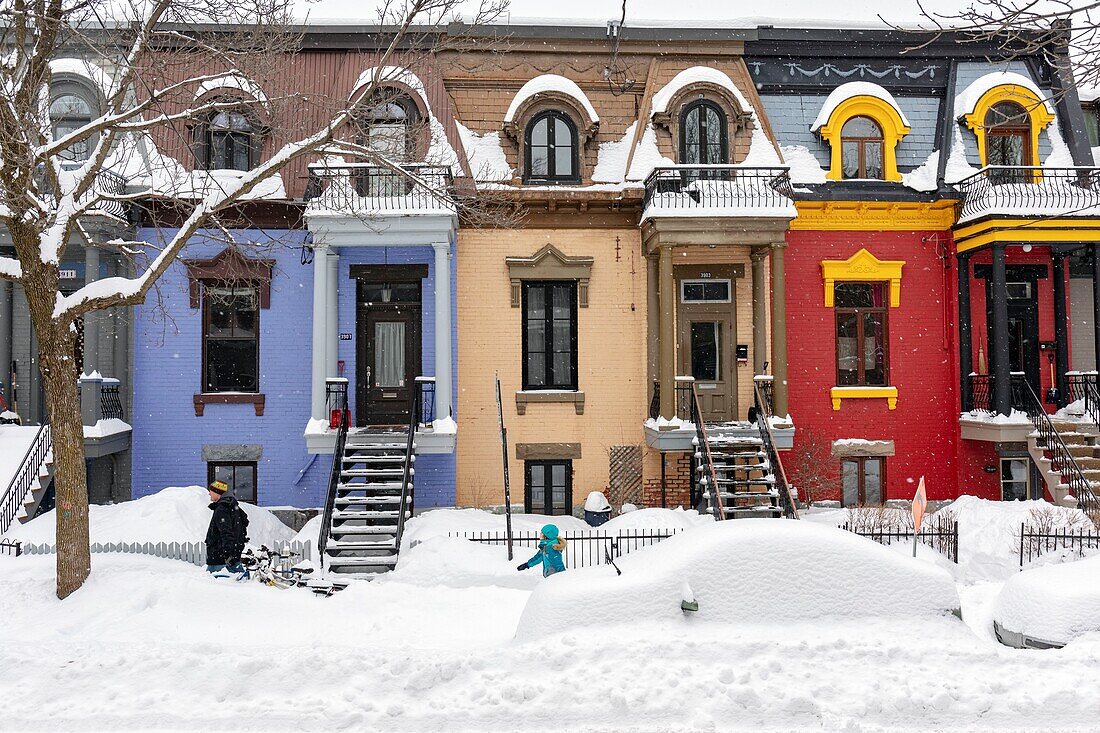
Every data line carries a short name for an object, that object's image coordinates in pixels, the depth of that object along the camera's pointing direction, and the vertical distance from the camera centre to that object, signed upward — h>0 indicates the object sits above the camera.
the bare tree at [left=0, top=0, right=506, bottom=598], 7.89 +2.43
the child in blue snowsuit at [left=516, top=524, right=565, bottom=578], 8.41 -1.98
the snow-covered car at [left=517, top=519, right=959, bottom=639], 5.79 -1.67
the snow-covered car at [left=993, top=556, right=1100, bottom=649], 6.06 -2.00
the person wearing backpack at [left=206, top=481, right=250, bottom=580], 9.19 -1.96
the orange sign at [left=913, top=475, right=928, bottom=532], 9.12 -1.59
